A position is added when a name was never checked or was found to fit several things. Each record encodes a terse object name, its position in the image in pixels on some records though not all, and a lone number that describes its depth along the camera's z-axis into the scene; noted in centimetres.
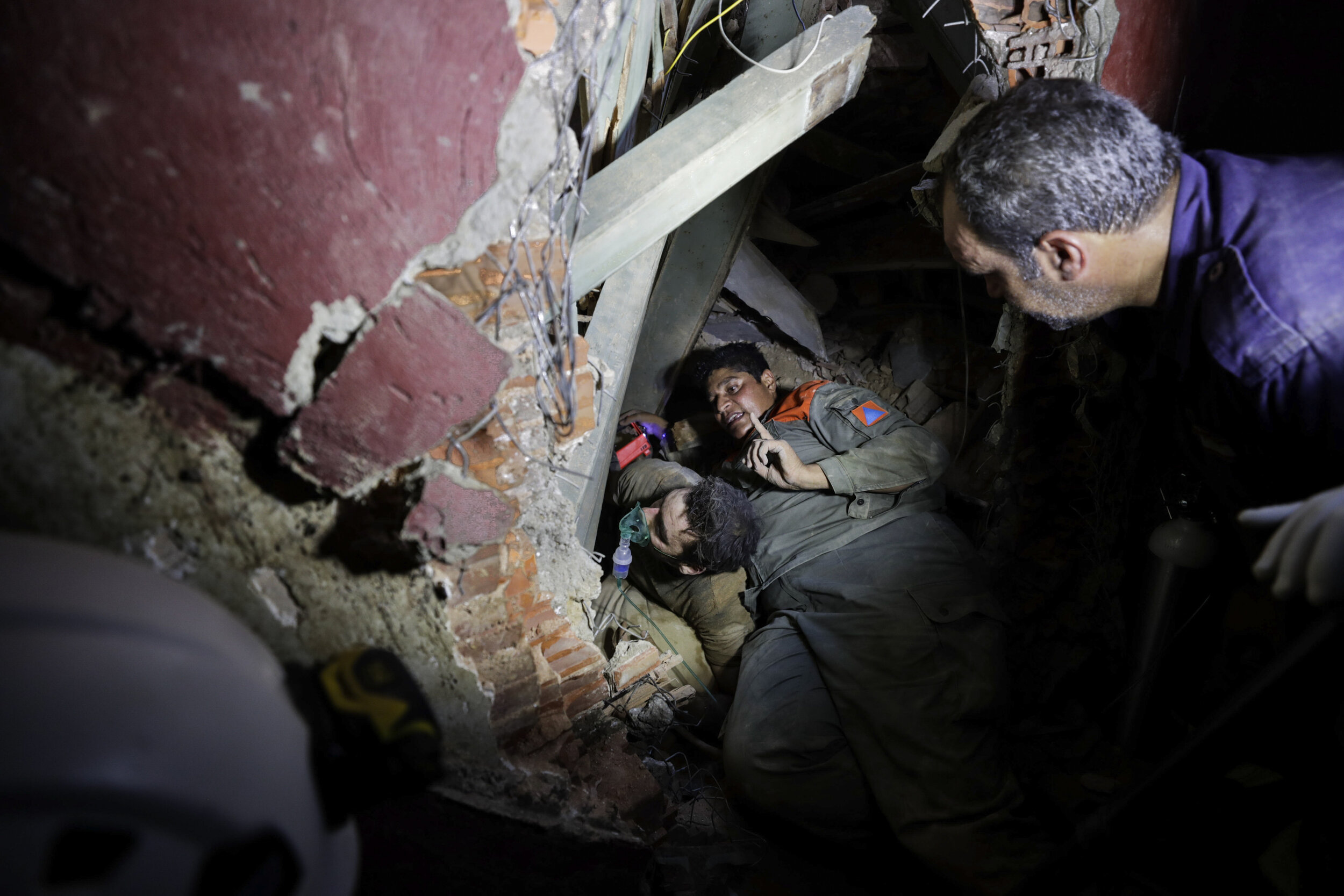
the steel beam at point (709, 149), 145
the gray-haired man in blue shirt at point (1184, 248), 132
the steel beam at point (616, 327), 212
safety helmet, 64
